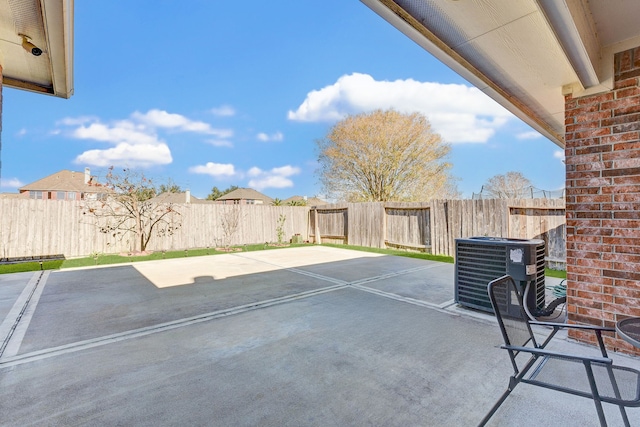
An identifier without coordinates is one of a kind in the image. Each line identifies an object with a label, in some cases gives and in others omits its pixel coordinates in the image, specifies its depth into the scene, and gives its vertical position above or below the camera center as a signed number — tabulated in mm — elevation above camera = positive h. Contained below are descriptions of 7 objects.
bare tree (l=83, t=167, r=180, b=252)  9180 +279
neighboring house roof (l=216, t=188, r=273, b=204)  36719 +2907
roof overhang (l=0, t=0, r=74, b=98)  2311 +1702
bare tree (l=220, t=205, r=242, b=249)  11367 -163
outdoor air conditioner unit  3311 -605
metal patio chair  1327 -822
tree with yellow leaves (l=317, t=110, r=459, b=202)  16422 +3442
